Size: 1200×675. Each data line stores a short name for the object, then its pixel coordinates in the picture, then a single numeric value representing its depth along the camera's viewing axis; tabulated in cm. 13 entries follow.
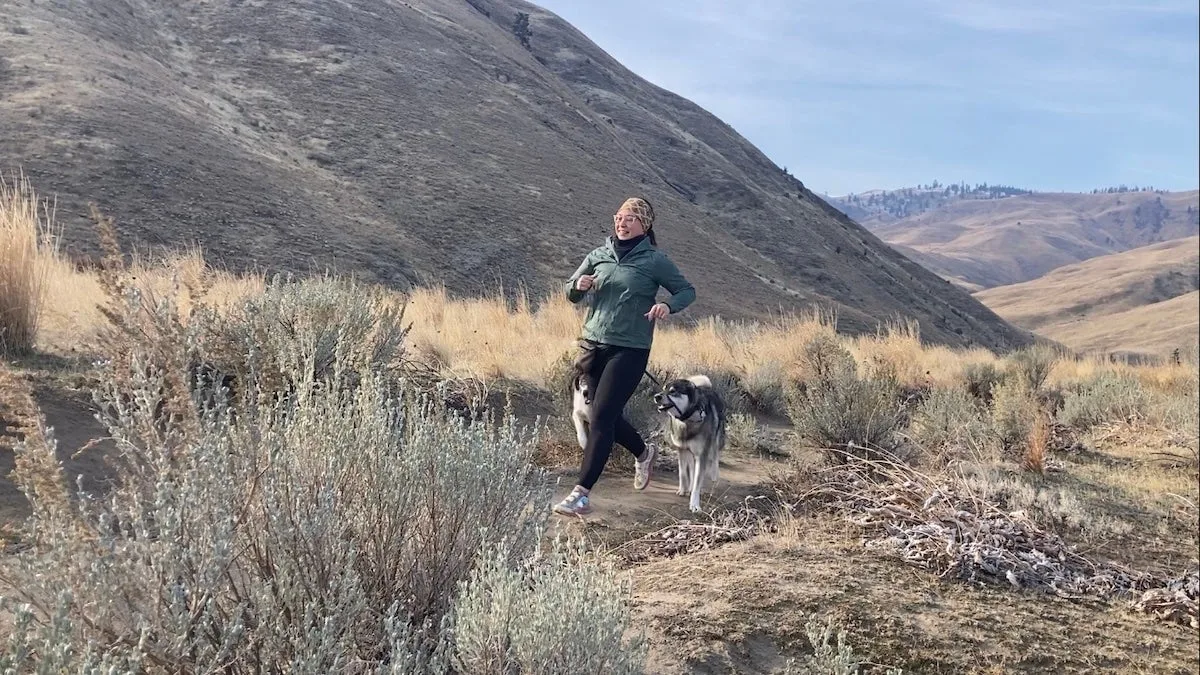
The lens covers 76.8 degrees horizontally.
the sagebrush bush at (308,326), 493
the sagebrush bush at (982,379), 1127
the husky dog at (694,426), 516
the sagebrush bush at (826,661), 222
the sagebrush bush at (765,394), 936
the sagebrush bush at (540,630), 191
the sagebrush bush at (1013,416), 767
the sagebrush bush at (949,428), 666
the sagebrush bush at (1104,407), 954
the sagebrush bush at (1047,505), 502
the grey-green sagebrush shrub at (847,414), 643
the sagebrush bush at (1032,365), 1142
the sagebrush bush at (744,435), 721
